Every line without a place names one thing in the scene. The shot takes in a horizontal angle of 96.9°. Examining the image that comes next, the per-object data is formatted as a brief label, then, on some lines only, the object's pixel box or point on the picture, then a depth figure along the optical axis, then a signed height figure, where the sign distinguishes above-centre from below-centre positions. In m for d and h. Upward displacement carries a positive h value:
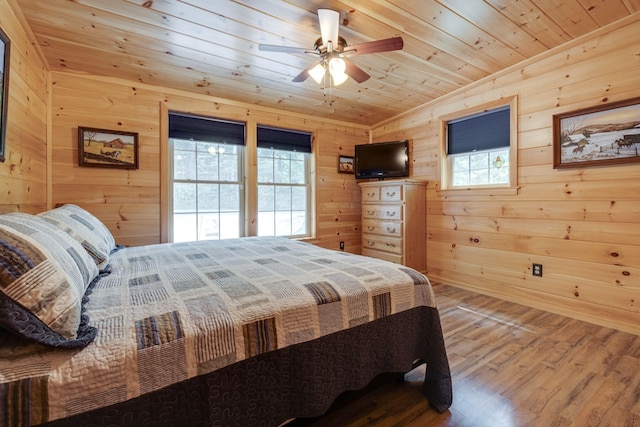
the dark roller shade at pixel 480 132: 3.02 +0.90
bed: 0.72 -0.39
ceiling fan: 1.79 +1.08
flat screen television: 3.90 +0.73
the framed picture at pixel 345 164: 4.30 +0.72
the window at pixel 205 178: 3.24 +0.40
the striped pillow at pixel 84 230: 1.47 -0.10
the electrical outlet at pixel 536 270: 2.71 -0.57
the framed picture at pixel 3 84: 1.59 +0.73
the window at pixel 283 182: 3.78 +0.40
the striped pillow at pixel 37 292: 0.72 -0.22
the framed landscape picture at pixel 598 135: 2.18 +0.62
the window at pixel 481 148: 2.94 +0.71
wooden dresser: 3.53 -0.13
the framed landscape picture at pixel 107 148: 2.71 +0.62
